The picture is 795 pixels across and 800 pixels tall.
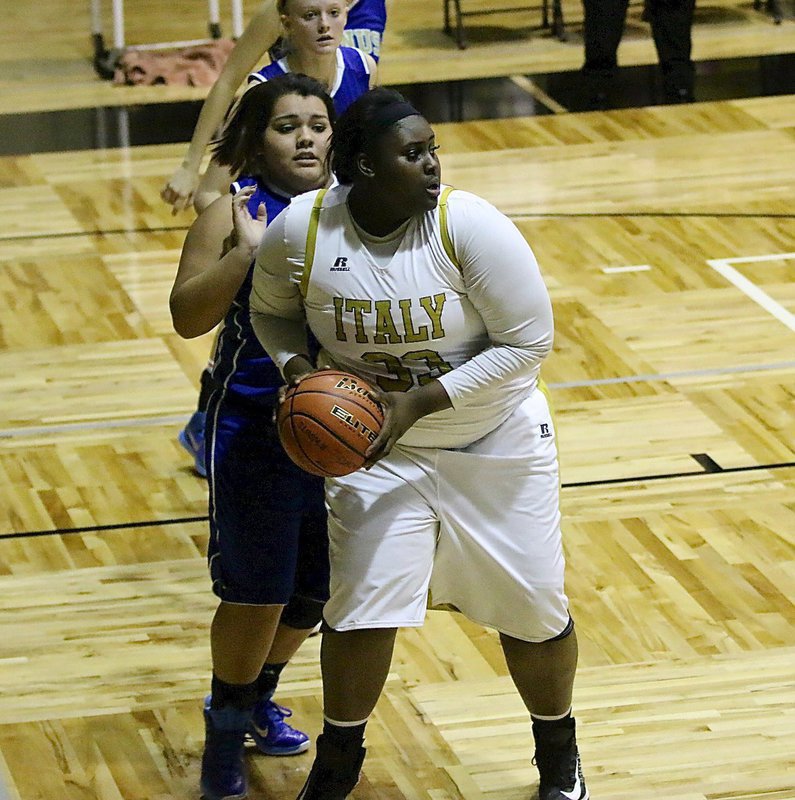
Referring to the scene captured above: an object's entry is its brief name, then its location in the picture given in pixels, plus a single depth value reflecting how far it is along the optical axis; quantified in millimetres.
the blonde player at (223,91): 8164
